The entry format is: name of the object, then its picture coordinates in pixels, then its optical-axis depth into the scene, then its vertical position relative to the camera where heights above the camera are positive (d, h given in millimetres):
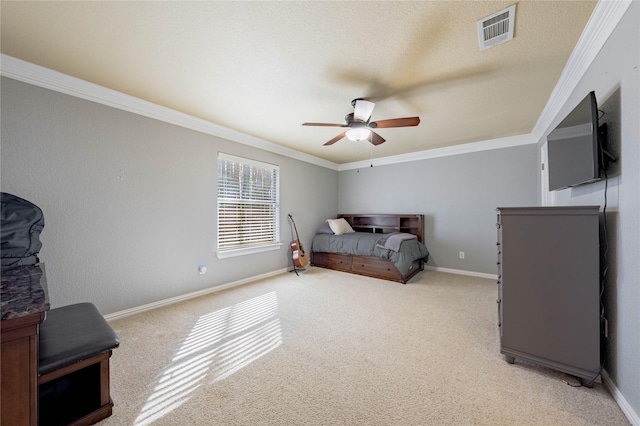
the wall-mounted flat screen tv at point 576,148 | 1521 +510
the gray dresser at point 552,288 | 1522 -484
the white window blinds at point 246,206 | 3609 +130
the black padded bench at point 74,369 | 1167 -774
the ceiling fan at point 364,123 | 2373 +940
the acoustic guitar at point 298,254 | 4430 -740
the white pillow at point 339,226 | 4980 -240
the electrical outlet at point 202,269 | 3262 -744
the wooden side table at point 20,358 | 961 -595
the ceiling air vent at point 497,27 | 1521 +1256
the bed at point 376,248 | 3902 -581
